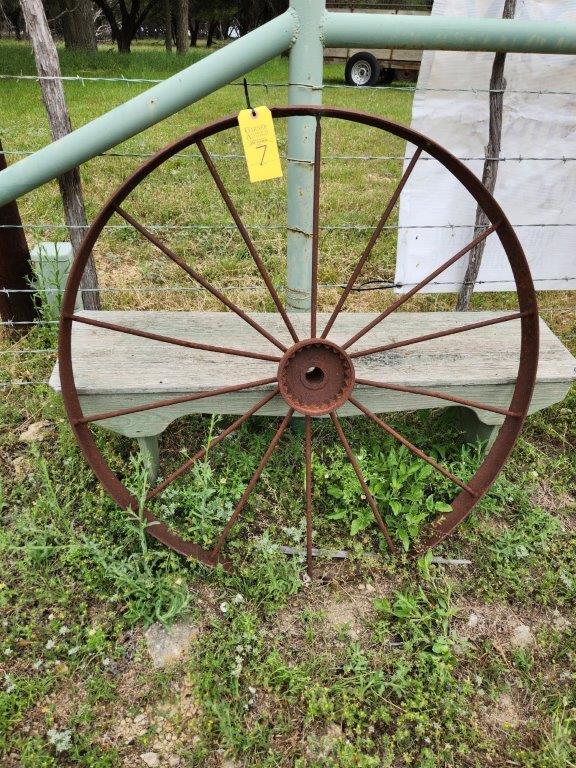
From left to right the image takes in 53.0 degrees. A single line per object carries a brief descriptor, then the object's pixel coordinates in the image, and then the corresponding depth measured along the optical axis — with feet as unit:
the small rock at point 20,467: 7.28
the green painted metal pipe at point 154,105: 5.20
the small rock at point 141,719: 5.19
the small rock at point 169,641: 5.63
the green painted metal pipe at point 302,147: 5.33
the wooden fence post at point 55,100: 6.23
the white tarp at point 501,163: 7.06
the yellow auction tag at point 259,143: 4.96
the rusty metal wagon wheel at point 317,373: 5.11
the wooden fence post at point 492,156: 6.82
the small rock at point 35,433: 7.77
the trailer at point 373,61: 34.58
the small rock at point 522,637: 5.92
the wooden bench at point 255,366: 6.24
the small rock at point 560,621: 6.08
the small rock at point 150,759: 4.93
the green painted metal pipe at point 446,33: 5.41
